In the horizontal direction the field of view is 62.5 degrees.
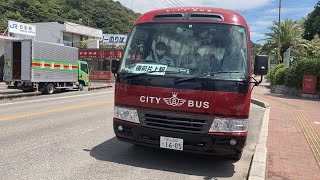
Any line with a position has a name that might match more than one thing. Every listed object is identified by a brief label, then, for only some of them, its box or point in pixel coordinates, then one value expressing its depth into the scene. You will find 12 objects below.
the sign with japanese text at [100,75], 31.84
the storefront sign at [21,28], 26.70
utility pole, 33.78
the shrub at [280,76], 19.14
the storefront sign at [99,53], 33.12
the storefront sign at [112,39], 52.58
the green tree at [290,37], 34.49
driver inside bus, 4.55
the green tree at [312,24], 43.33
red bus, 4.15
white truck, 16.05
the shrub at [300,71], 16.81
